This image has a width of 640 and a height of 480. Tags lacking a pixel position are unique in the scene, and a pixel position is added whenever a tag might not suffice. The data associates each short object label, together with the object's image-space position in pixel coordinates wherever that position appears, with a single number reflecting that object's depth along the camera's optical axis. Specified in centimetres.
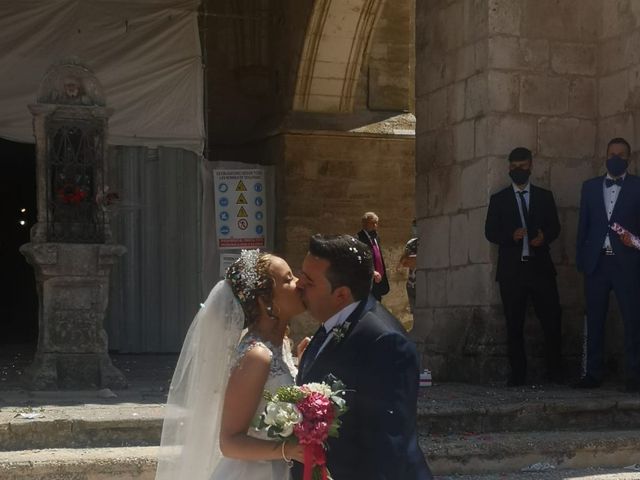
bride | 360
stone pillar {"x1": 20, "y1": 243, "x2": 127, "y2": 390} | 867
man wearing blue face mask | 805
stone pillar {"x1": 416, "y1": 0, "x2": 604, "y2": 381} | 876
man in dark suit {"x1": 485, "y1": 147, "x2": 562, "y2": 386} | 840
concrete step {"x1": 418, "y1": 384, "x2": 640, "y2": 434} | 711
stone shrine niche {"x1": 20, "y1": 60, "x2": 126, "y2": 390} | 870
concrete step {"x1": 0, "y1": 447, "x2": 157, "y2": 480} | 604
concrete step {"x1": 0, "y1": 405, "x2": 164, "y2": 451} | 650
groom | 324
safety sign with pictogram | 1403
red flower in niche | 888
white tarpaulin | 1286
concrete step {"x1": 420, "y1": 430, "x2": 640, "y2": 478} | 671
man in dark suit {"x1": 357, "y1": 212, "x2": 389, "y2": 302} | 1217
